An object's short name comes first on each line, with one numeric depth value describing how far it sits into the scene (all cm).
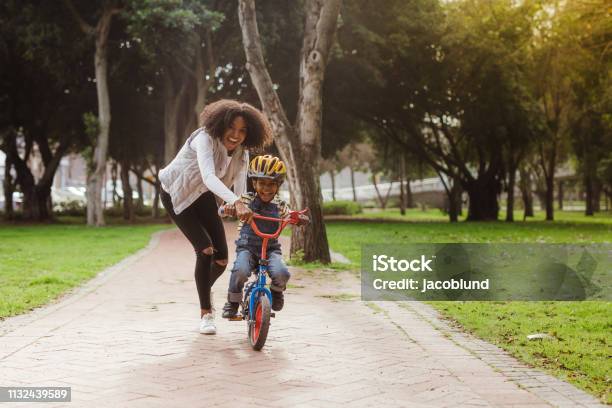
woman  621
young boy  590
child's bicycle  590
